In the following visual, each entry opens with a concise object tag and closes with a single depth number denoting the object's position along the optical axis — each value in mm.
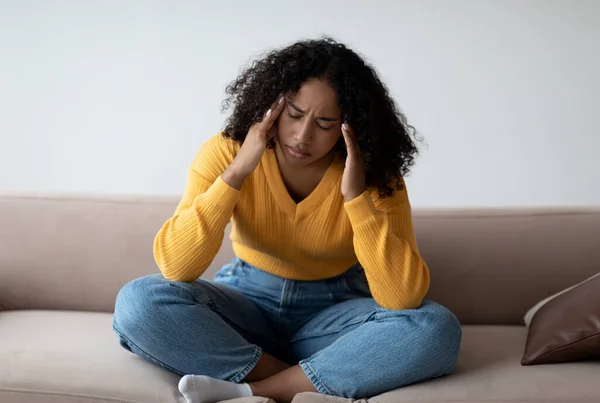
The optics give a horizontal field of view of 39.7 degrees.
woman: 1896
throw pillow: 1982
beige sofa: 2400
